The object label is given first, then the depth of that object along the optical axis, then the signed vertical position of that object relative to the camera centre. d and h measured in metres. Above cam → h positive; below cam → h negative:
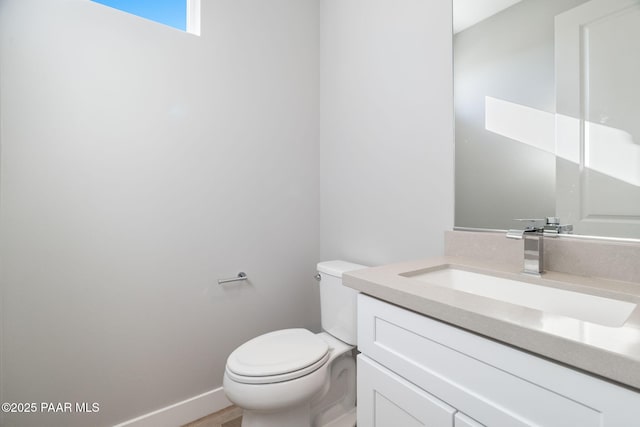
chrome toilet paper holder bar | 1.56 -0.37
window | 1.35 +1.01
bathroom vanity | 0.43 -0.27
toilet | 1.08 -0.65
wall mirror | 0.80 +0.32
